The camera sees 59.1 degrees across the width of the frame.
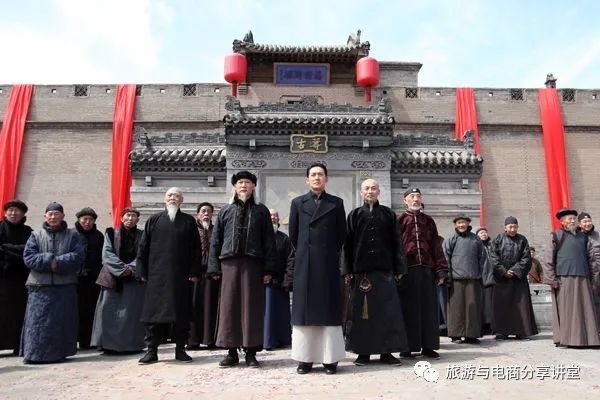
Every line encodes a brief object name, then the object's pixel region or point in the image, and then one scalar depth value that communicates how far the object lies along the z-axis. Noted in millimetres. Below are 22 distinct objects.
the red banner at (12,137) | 18969
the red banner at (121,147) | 18391
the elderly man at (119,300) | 5559
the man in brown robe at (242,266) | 4469
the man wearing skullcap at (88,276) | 6258
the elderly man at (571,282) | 5773
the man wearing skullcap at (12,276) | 5676
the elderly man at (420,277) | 4910
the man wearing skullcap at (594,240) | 6020
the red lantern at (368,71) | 19672
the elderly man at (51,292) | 5070
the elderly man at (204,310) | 5777
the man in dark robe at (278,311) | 6004
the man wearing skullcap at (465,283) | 6363
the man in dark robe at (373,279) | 4488
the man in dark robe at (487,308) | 7590
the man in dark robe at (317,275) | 4168
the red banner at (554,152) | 19031
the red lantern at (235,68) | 19703
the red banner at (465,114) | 19844
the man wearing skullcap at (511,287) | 6965
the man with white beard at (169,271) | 4746
